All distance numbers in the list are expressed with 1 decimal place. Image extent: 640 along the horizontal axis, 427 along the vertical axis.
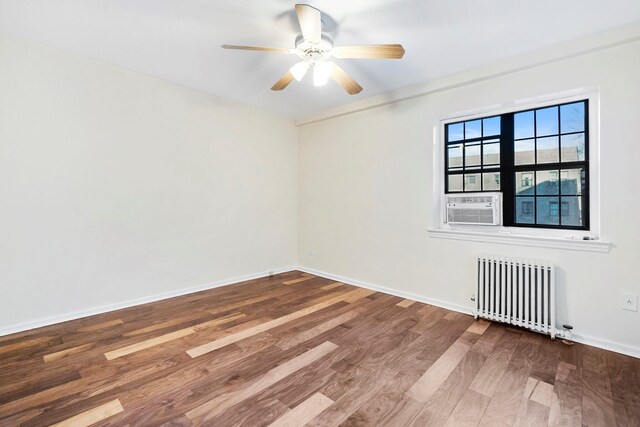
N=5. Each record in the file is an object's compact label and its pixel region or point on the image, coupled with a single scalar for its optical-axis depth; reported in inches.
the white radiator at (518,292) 101.3
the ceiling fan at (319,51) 77.4
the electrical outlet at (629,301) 89.7
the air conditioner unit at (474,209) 116.7
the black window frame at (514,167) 103.3
